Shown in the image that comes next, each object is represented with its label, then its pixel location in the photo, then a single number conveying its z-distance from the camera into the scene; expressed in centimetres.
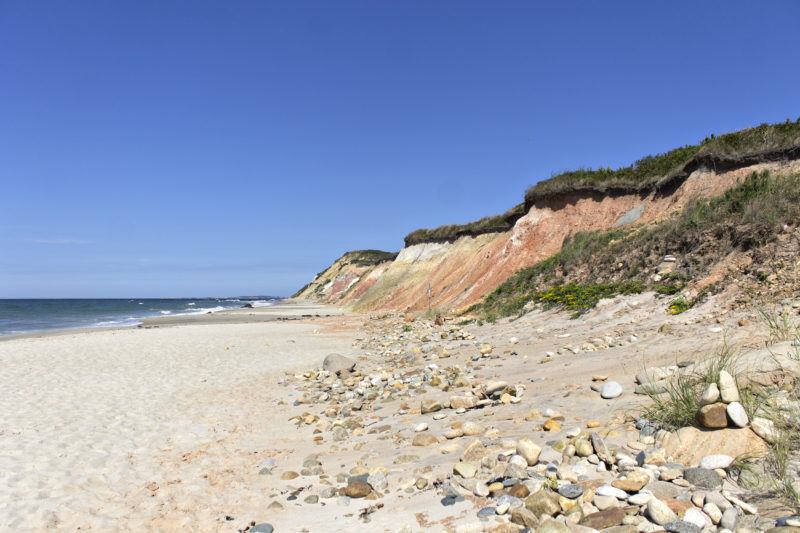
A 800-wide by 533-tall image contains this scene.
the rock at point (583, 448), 405
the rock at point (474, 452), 455
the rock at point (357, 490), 440
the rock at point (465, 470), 416
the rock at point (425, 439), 547
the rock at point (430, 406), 672
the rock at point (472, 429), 539
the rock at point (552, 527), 294
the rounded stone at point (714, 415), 373
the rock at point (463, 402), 654
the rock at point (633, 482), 332
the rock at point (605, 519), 297
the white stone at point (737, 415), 363
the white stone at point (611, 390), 549
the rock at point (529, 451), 414
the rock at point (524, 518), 319
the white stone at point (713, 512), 280
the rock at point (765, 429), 344
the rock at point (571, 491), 338
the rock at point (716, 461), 338
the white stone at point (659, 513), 284
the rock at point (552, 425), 487
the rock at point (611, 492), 326
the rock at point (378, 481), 447
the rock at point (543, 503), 326
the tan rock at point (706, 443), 350
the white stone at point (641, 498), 311
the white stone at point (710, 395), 387
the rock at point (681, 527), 269
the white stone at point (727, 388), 382
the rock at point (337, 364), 1110
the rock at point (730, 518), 269
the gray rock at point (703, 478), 321
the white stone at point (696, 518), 278
